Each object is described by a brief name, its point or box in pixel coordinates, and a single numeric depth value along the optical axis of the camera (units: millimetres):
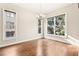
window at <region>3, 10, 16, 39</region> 2208
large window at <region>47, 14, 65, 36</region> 2310
